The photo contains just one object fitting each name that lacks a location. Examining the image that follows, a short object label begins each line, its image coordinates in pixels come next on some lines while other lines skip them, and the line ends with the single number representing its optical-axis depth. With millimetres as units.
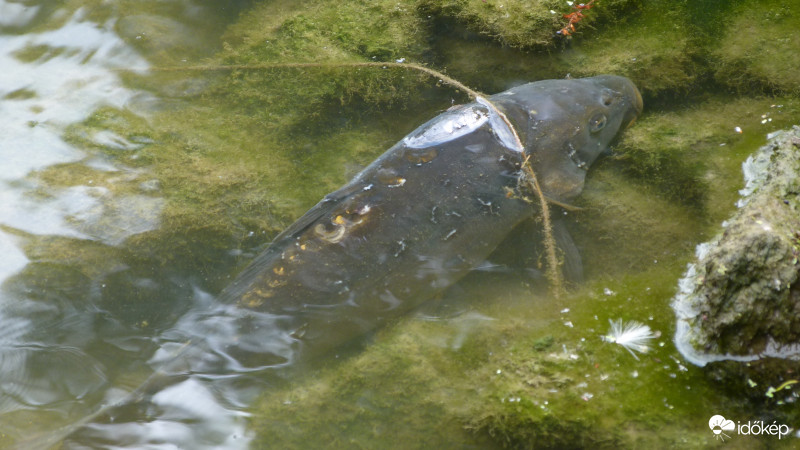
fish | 6484
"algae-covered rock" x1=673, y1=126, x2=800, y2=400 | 5340
